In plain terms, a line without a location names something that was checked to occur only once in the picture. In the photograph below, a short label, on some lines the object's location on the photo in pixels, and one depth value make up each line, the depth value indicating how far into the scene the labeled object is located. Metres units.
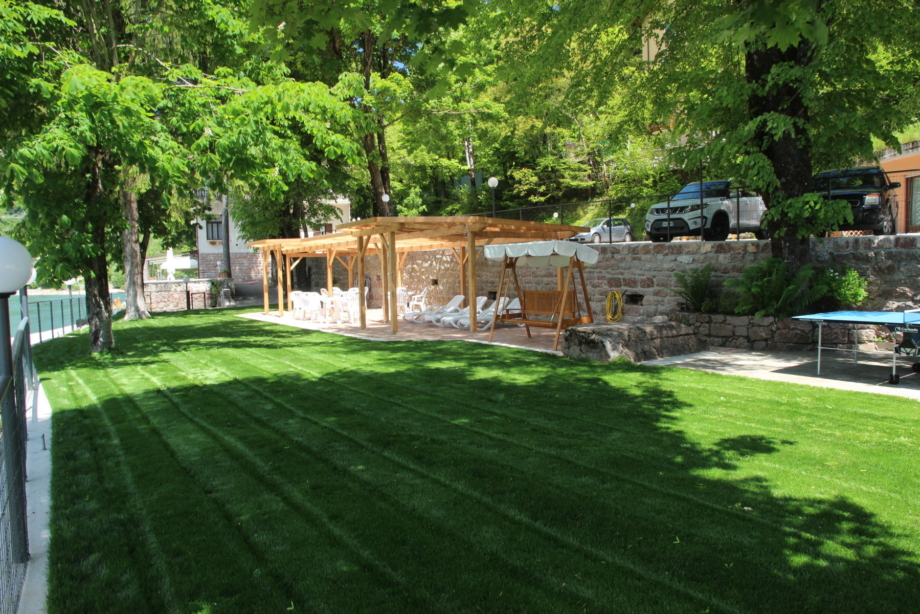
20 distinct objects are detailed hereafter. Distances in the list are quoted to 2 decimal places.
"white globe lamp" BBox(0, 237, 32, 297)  2.74
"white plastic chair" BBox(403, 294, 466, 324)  15.65
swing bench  10.45
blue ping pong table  7.25
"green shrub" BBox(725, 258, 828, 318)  9.96
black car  11.52
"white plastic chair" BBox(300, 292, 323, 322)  17.22
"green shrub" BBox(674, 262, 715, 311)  11.59
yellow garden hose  13.95
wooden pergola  13.14
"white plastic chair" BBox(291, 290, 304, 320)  17.98
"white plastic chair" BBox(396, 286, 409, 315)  18.38
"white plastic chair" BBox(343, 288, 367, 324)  16.70
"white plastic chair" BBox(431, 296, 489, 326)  14.61
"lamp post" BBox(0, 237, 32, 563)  2.78
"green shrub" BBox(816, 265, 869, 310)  10.12
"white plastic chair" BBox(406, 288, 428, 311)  18.52
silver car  15.33
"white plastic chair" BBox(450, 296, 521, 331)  14.13
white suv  13.55
